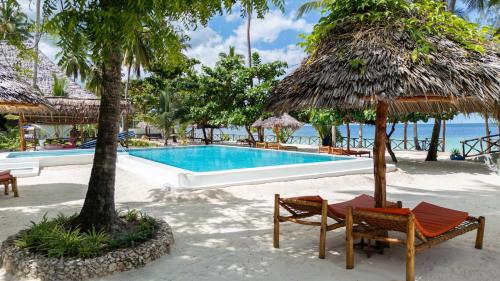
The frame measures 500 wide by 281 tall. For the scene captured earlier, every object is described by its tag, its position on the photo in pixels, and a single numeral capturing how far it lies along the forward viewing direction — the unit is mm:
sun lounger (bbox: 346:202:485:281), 3508
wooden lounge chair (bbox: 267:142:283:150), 18805
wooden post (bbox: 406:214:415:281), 3467
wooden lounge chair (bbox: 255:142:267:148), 19231
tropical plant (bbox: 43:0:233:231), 3369
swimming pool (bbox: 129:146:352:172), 13852
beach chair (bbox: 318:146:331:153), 15963
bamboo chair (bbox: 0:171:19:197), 7973
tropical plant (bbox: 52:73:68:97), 22750
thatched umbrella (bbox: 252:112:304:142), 19094
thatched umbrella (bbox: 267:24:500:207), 3867
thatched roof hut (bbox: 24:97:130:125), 18453
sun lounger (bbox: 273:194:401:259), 4234
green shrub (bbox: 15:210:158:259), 3918
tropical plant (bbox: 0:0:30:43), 4002
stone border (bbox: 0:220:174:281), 3670
